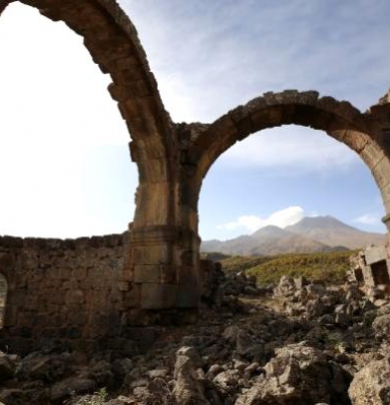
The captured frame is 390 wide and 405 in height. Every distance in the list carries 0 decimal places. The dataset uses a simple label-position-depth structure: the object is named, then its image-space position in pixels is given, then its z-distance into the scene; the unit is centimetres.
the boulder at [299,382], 280
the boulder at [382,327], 413
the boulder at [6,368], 406
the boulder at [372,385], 239
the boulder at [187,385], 290
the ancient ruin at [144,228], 616
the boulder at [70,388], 358
